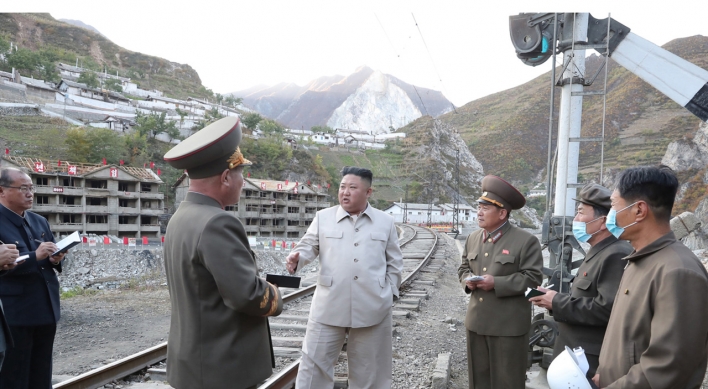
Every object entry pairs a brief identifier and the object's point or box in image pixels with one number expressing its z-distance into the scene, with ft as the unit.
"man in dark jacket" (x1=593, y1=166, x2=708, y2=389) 4.87
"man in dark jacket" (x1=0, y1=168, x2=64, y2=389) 9.48
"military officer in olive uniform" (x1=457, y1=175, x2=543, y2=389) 10.04
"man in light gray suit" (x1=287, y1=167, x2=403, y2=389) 9.87
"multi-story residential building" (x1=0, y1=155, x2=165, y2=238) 95.66
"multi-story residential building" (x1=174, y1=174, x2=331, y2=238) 126.21
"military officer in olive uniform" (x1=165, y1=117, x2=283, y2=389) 5.97
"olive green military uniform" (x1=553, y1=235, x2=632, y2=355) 8.21
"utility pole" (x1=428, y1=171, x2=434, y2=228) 234.70
